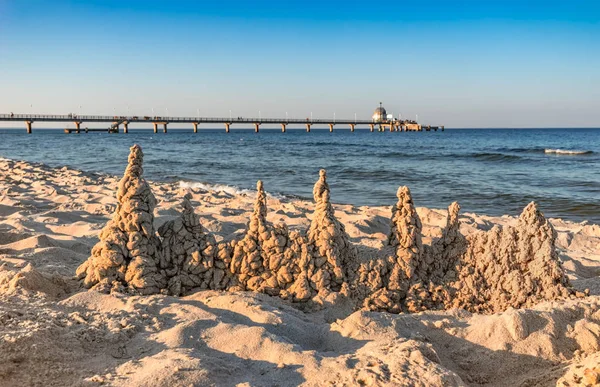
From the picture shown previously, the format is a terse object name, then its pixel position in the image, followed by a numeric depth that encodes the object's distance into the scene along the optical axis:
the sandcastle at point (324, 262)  3.81
